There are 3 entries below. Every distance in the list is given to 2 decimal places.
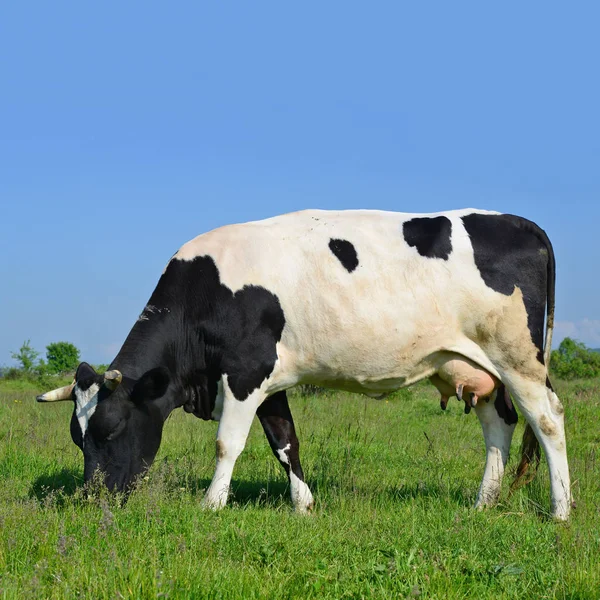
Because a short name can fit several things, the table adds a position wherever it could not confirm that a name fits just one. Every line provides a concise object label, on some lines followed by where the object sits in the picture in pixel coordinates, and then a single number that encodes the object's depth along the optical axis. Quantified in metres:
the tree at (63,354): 40.46
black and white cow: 6.80
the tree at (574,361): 31.00
